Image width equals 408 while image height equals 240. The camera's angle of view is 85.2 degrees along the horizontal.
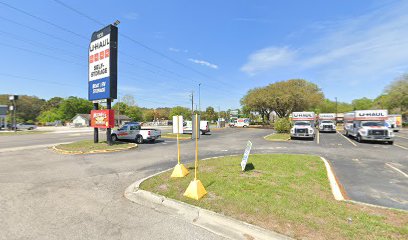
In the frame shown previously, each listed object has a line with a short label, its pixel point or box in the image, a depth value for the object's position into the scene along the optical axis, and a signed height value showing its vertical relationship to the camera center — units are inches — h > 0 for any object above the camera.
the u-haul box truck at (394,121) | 1618.8 -13.3
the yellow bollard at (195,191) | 228.5 -74.5
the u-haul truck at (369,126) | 768.9 -27.3
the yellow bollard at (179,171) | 310.1 -72.9
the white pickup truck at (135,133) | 807.7 -48.5
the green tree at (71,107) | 3794.3 +232.9
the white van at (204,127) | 1344.7 -42.5
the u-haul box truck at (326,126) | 1347.2 -39.7
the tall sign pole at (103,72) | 685.9 +154.6
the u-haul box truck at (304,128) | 913.5 -35.2
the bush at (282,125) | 1171.9 -28.4
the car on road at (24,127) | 2070.0 -58.7
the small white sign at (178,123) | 299.8 -3.9
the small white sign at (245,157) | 329.7 -57.1
